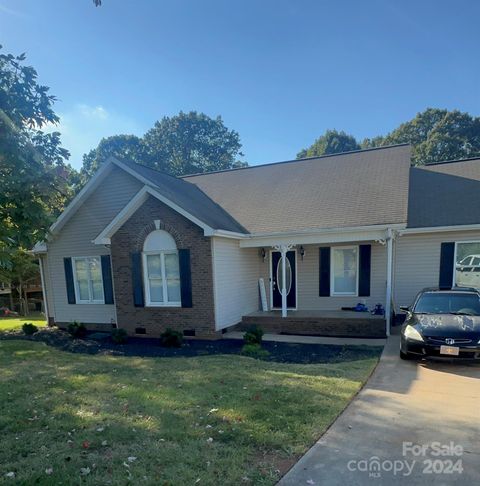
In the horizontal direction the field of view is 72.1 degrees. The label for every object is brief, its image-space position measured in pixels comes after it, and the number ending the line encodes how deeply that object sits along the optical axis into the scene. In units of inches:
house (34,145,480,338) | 391.5
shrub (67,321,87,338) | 450.3
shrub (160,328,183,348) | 364.2
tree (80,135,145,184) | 1577.3
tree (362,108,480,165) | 1208.2
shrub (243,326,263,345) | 349.1
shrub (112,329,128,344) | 394.0
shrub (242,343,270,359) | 312.7
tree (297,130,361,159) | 1449.3
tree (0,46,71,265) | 226.4
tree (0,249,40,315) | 721.0
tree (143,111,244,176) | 1604.3
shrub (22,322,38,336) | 472.1
